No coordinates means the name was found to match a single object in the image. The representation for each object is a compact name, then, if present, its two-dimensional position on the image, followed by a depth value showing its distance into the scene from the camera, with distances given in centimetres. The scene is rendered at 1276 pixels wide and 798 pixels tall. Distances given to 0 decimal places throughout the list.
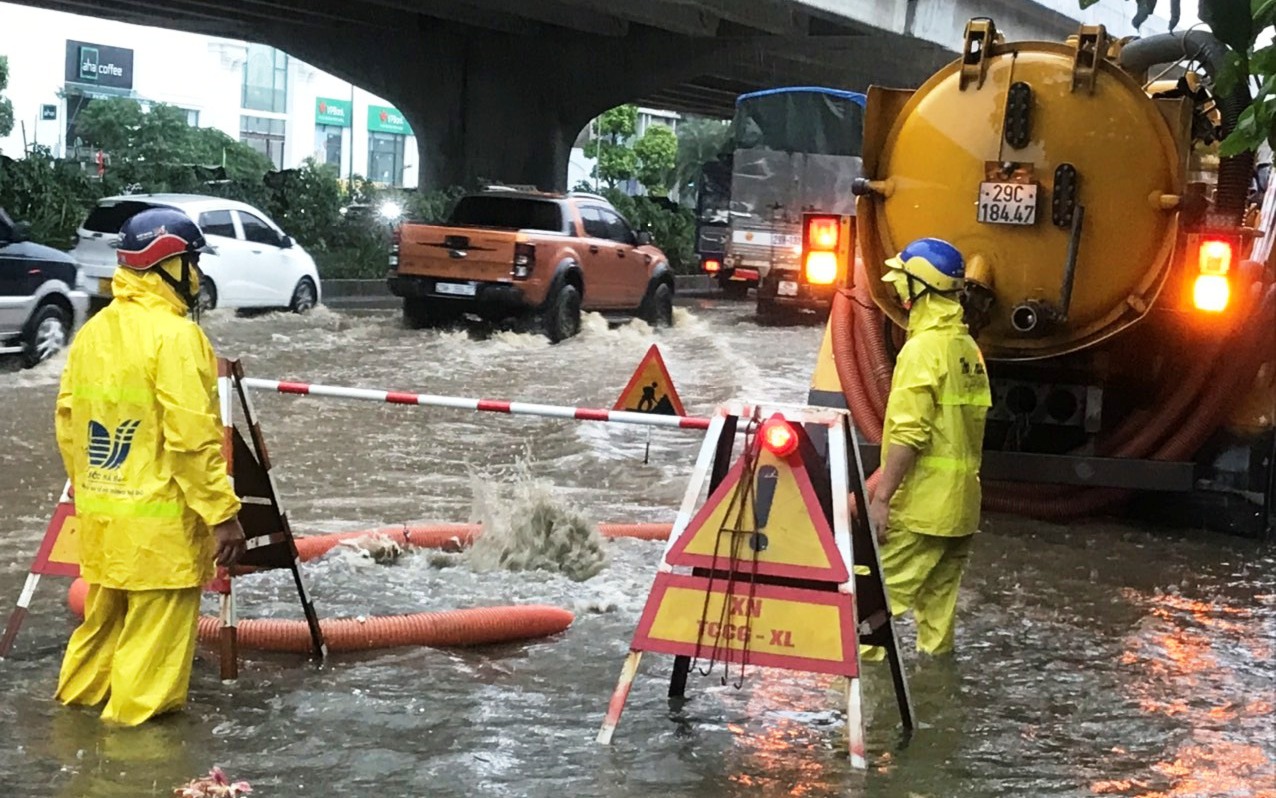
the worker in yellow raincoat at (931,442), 629
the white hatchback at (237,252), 1916
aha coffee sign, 6175
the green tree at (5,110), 4973
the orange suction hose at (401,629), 627
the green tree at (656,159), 6488
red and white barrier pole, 791
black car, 1455
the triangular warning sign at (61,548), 595
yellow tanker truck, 820
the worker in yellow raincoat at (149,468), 515
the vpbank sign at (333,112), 7088
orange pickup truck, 1984
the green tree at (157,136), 4469
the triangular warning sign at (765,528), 515
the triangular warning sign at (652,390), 1045
